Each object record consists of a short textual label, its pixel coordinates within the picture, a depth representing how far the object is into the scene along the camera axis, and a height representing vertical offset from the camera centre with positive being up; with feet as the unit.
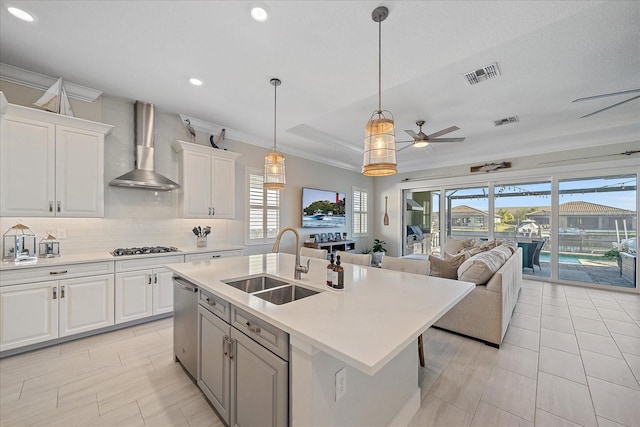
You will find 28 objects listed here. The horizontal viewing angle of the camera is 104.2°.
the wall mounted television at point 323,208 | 18.97 +0.46
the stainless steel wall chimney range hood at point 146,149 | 10.87 +2.90
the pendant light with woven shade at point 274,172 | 8.89 +1.51
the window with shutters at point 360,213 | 23.85 +0.13
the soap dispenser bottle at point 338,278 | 5.28 -1.36
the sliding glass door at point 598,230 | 14.89 -0.92
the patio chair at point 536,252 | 17.46 -2.59
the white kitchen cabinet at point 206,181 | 12.21 +1.68
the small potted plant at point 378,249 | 22.48 -3.37
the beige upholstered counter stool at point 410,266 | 7.52 -1.61
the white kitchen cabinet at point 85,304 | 8.52 -3.26
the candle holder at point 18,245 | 8.55 -1.14
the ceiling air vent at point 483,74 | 8.97 +5.32
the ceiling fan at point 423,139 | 12.99 +3.97
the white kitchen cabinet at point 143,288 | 9.59 -3.04
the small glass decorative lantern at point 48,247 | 9.28 -1.30
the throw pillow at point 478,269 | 8.98 -1.98
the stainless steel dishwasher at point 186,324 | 6.38 -3.03
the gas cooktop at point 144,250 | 10.11 -1.59
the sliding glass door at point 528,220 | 17.37 -0.35
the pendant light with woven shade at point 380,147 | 5.76 +1.58
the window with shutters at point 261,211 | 15.64 +0.18
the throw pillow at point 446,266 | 9.88 -2.06
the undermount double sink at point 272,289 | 5.78 -1.83
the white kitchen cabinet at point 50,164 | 8.25 +1.74
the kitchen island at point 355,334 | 3.24 -1.63
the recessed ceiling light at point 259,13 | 6.05 +5.01
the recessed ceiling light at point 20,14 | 6.20 +5.08
